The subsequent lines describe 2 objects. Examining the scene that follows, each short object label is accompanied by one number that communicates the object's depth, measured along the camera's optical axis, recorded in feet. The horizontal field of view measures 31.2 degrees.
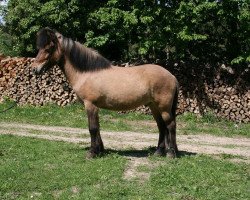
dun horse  29.27
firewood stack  52.24
